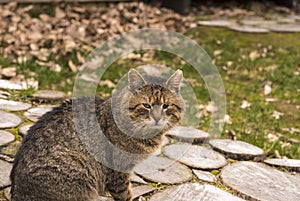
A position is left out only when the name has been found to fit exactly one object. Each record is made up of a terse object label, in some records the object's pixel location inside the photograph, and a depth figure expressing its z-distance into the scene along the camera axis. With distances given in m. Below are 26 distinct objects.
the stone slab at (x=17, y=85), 5.00
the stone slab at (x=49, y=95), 4.94
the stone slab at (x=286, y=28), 8.43
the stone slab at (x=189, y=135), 4.26
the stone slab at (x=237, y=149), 4.04
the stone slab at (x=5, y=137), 3.71
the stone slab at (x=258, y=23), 8.75
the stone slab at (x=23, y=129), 3.88
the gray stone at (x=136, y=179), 3.50
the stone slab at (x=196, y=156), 3.82
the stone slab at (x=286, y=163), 3.97
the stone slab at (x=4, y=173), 3.21
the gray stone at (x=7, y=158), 3.52
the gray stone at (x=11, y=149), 3.61
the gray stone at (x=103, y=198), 3.22
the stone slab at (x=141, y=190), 3.29
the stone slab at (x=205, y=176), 3.59
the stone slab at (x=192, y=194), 3.27
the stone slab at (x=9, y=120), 4.01
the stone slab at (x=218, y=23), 8.48
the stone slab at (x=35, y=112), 4.28
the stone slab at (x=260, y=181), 3.43
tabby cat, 2.77
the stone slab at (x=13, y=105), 4.42
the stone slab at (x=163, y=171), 3.55
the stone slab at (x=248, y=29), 8.22
